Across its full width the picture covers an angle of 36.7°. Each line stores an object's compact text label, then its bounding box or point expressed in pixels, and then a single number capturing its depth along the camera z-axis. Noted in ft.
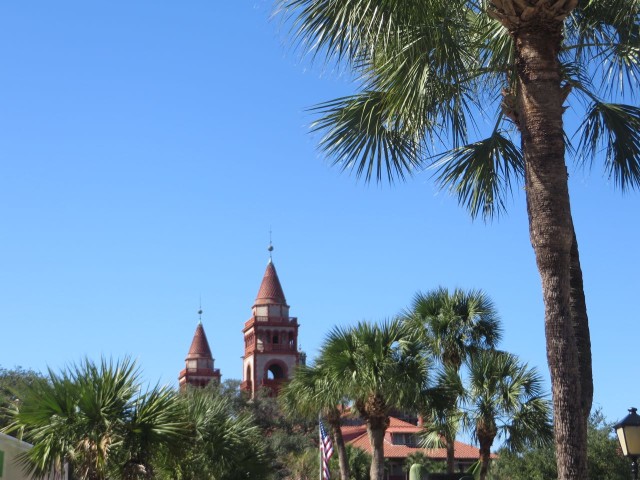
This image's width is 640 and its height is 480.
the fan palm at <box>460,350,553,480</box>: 78.28
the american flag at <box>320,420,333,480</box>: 102.00
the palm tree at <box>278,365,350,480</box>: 80.38
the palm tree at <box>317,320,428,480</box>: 75.66
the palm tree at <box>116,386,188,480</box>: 49.42
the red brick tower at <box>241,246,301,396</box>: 281.33
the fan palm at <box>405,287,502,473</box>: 92.43
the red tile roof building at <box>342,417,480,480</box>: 188.44
